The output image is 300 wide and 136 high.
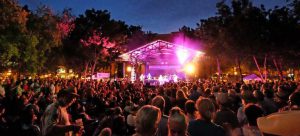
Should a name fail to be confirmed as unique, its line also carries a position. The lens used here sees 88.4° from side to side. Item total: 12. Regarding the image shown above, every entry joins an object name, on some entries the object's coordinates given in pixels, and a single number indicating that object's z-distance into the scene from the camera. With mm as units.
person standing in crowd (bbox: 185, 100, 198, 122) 2804
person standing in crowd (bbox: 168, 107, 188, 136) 1783
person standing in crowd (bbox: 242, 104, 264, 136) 2163
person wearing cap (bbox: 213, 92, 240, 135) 2225
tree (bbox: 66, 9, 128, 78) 21299
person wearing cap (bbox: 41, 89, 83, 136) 2278
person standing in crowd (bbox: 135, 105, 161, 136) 1604
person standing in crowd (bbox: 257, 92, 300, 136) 881
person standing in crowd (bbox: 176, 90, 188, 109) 3636
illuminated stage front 15840
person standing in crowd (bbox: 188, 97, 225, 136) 2125
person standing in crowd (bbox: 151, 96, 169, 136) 2433
